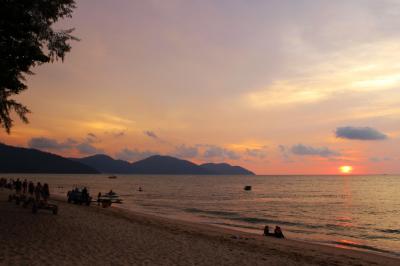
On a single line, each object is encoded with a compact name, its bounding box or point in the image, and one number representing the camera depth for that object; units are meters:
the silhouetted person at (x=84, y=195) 39.43
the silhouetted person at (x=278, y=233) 28.08
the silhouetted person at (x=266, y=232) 28.50
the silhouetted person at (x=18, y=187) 40.21
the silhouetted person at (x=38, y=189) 33.64
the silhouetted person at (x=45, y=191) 32.49
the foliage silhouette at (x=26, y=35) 12.18
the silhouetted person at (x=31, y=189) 39.86
